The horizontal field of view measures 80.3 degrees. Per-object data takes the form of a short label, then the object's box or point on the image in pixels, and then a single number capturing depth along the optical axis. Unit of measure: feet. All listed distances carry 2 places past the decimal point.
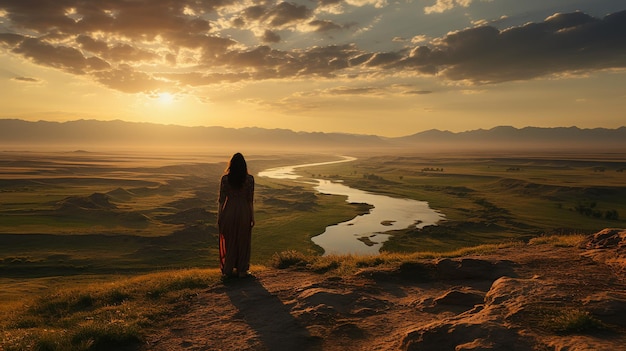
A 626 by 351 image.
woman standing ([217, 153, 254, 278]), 35.29
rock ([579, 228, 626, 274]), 34.73
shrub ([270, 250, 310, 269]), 44.24
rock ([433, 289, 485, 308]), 28.19
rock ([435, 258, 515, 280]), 35.14
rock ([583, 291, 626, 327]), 21.66
